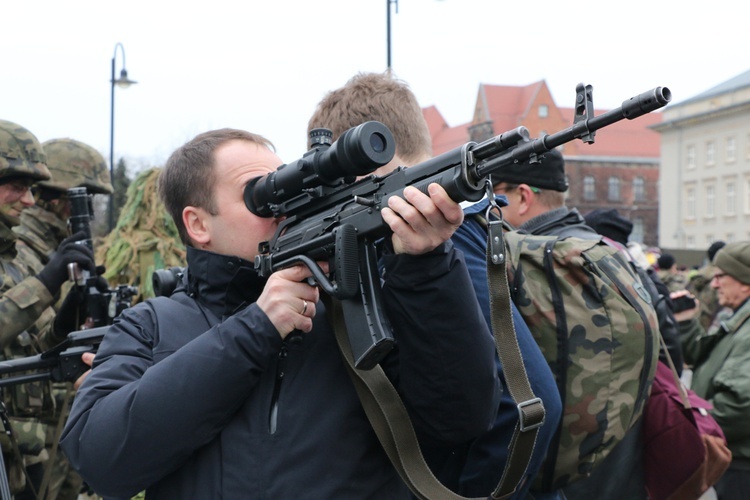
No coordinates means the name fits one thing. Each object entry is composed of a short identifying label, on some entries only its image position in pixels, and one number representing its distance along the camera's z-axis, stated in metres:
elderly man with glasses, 4.61
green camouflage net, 6.50
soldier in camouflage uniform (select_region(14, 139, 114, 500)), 4.85
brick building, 79.19
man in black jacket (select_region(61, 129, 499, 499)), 2.04
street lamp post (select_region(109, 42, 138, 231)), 17.74
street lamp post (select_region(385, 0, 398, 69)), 9.78
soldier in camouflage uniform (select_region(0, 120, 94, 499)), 4.25
